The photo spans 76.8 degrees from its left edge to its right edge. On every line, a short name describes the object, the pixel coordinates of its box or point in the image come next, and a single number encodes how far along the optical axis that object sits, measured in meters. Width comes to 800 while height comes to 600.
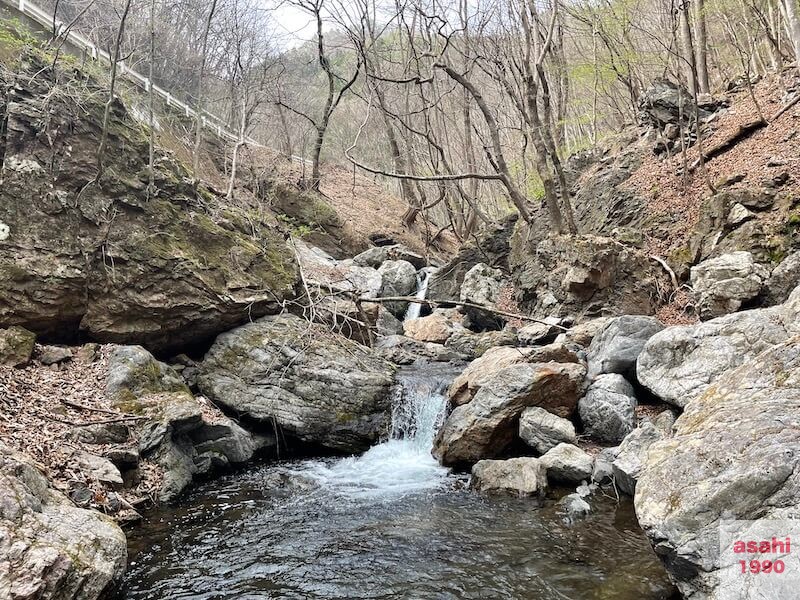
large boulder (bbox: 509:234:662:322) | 11.27
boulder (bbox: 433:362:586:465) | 7.60
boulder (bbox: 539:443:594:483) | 6.43
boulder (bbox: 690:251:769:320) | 8.18
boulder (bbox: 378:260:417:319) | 17.75
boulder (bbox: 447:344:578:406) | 8.68
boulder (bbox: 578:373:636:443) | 7.36
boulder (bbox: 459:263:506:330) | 15.65
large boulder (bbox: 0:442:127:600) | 3.29
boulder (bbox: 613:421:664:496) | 5.66
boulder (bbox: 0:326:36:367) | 6.59
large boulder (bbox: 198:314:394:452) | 8.35
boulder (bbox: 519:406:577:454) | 7.29
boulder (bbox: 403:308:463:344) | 14.77
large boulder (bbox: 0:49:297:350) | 7.36
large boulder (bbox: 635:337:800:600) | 3.06
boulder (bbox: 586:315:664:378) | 8.13
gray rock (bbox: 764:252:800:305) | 7.86
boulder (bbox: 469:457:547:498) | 6.42
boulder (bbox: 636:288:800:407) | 5.96
